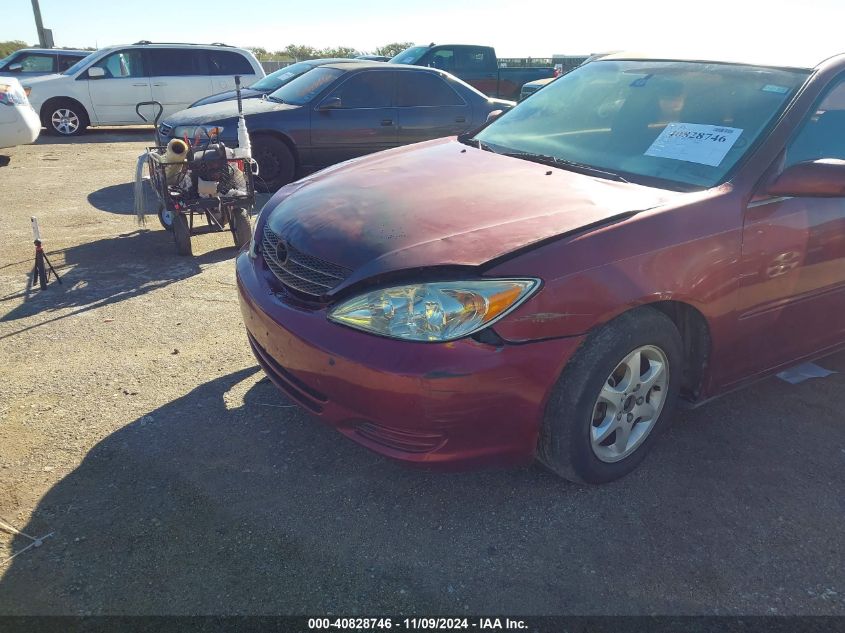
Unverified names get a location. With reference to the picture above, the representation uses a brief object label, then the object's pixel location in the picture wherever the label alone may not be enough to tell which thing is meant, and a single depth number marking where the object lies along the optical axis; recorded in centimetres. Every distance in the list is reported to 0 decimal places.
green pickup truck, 1434
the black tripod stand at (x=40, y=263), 456
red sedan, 224
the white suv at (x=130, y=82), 1220
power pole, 2297
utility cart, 542
